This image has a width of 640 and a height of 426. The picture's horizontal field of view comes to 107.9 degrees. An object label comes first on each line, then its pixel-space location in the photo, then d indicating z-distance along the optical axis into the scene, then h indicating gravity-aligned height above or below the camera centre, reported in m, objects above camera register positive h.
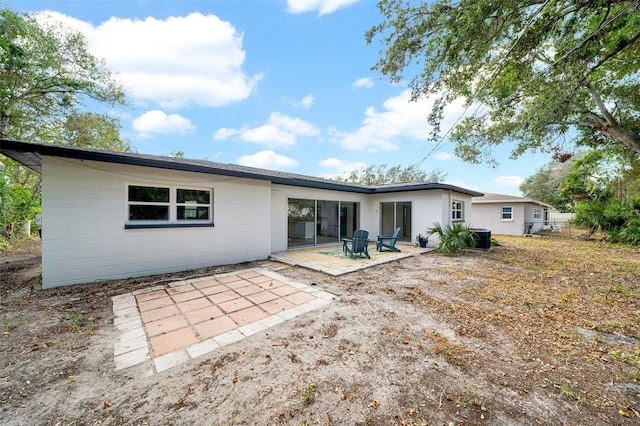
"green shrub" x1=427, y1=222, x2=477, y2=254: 8.66 -0.96
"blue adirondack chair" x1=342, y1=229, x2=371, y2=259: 7.05 -0.93
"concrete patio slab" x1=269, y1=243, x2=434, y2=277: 5.99 -1.41
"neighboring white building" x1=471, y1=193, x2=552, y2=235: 16.11 -0.01
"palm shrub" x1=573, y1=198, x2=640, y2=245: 11.16 -0.20
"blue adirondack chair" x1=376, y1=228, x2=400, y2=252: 8.23 -1.13
